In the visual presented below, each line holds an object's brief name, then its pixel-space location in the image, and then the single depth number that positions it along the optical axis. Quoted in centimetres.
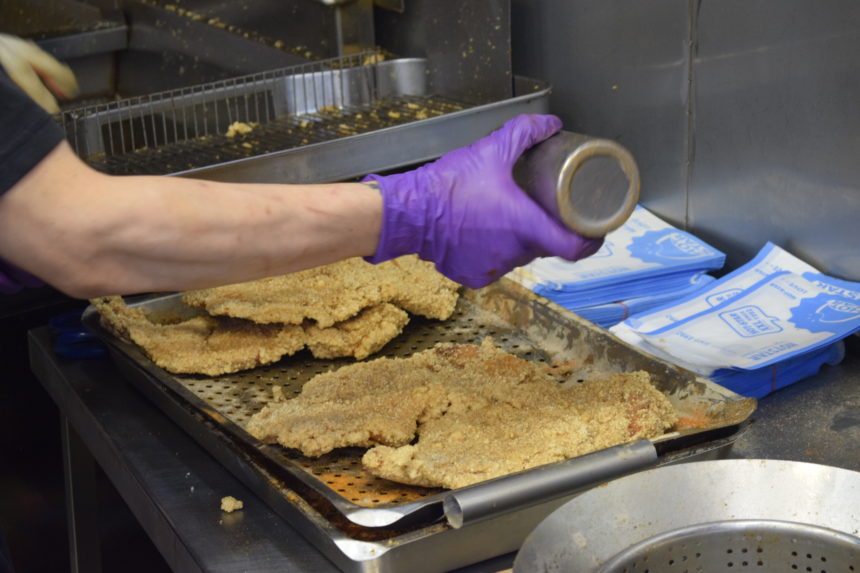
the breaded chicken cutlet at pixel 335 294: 151
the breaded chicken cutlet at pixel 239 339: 148
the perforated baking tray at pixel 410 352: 126
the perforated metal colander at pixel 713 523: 109
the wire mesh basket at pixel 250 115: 182
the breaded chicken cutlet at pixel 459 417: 127
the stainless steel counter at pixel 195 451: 128
